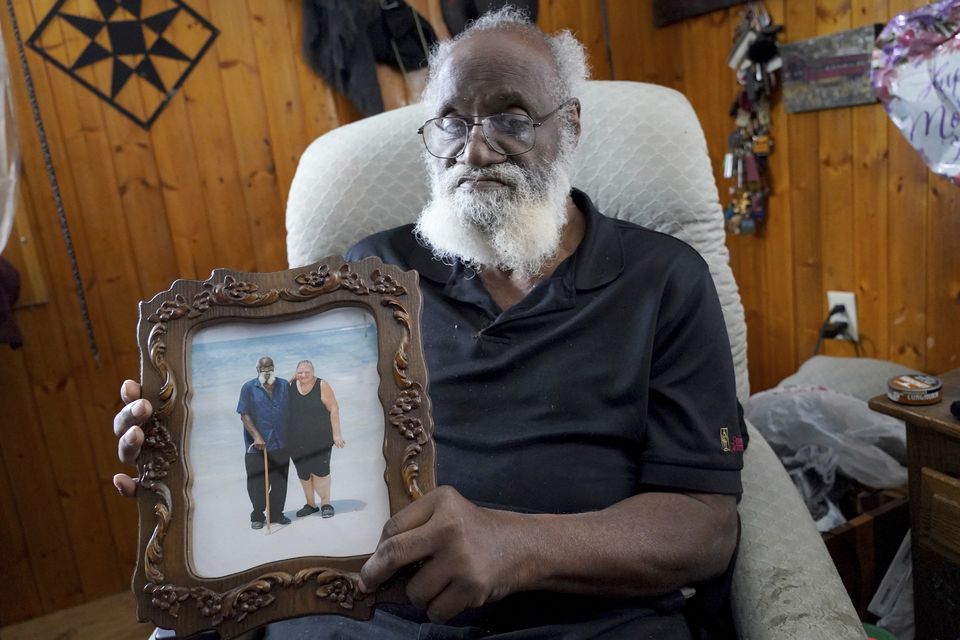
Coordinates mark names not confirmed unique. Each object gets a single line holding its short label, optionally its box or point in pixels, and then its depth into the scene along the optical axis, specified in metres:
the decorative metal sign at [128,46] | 1.96
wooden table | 1.15
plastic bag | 1.52
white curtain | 1.69
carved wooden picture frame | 0.71
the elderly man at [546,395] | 0.81
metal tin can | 1.19
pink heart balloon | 1.31
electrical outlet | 1.97
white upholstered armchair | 1.29
